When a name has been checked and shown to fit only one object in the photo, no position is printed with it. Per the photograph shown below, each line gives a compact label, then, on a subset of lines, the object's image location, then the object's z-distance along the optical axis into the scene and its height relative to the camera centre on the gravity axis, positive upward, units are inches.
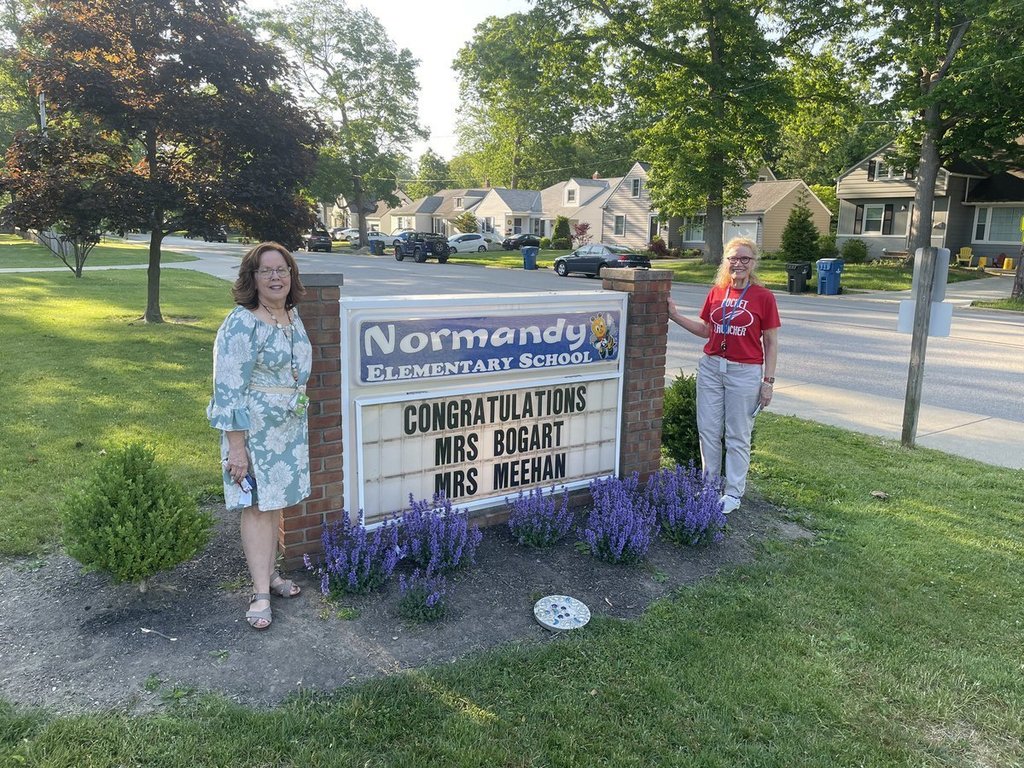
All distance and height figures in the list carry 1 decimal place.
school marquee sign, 158.4 -34.0
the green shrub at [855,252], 1378.0 +8.8
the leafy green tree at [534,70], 1131.9 +273.8
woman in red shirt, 183.3 -24.8
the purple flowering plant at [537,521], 173.0 -62.8
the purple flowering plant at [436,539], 155.5 -60.9
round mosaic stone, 141.3 -69.4
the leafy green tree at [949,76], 933.8 +241.4
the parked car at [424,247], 1567.4 -3.4
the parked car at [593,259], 1197.1 -13.2
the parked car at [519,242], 2047.2 +17.5
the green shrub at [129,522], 133.5 -50.6
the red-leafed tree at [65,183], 424.5 +30.7
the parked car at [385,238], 1963.6 +17.4
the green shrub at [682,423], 216.2 -48.9
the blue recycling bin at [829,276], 951.0 -25.1
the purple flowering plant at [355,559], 146.7 -61.7
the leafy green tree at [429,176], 3533.5 +328.4
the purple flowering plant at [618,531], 166.1 -61.9
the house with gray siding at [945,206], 1346.0 +97.3
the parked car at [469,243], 1879.9 +10.4
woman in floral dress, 128.7 -27.9
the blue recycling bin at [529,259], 1449.3 -19.9
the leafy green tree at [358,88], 2031.3 +426.2
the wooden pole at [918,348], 262.4 -31.3
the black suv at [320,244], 1906.4 -1.9
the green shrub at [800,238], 1181.1 +27.0
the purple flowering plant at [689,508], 176.9 -60.6
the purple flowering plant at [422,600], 140.1 -65.9
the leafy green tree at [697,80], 1096.8 +255.9
